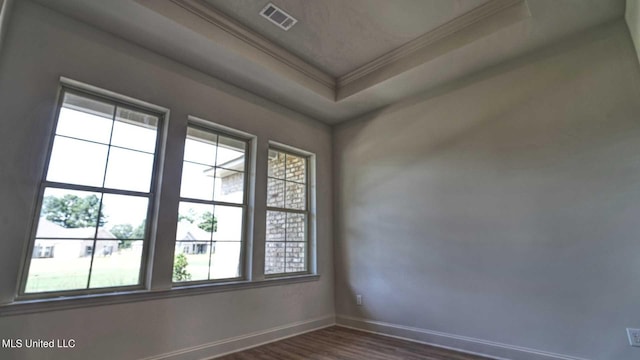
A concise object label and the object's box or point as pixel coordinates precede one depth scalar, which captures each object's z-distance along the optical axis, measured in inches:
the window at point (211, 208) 118.4
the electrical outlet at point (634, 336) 89.2
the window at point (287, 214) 150.2
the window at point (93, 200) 89.3
